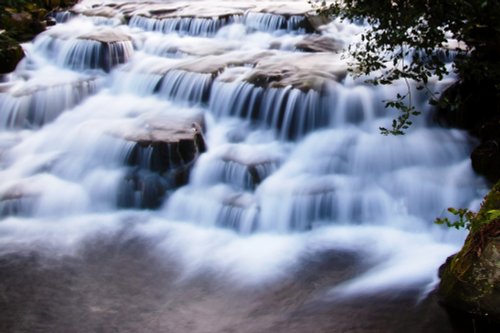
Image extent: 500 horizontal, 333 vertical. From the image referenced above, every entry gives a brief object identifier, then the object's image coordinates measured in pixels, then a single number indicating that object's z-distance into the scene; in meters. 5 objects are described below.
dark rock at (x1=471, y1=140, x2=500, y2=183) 6.49
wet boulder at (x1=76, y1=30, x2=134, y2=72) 11.38
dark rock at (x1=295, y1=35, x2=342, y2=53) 10.54
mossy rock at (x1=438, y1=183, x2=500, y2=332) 4.41
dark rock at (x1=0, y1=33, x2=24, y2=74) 11.21
